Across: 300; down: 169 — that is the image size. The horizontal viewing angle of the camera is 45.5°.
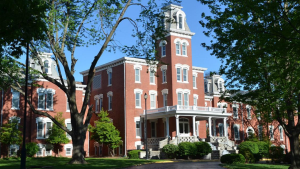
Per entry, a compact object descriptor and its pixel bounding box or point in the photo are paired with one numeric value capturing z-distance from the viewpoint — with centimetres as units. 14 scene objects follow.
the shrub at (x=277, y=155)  3275
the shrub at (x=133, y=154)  3512
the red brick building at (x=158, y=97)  4201
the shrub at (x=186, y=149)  3566
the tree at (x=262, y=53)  1377
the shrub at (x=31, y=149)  3612
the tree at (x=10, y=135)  3400
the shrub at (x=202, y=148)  3641
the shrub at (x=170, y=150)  3609
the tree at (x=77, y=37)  2394
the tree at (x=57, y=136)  3912
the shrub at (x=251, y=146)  3947
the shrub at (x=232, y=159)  2575
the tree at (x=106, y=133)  4019
